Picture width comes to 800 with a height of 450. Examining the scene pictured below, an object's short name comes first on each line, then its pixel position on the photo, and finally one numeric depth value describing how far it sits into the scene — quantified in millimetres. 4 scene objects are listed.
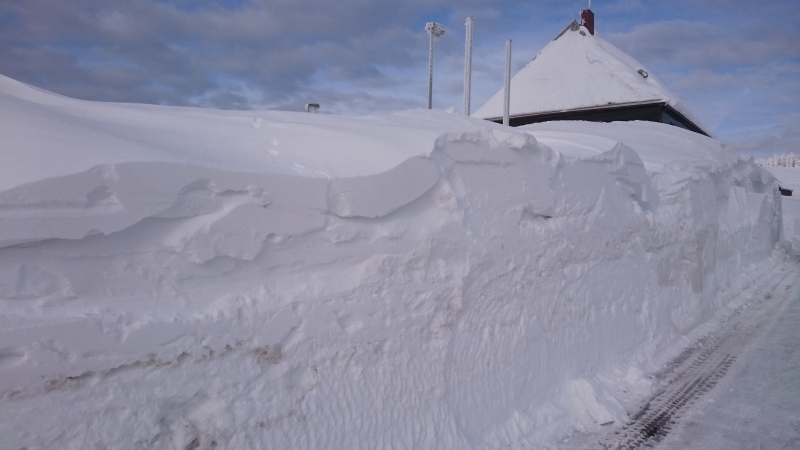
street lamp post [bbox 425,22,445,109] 10219
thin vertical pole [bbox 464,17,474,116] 10125
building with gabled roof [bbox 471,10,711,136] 16531
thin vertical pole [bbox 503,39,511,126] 10222
